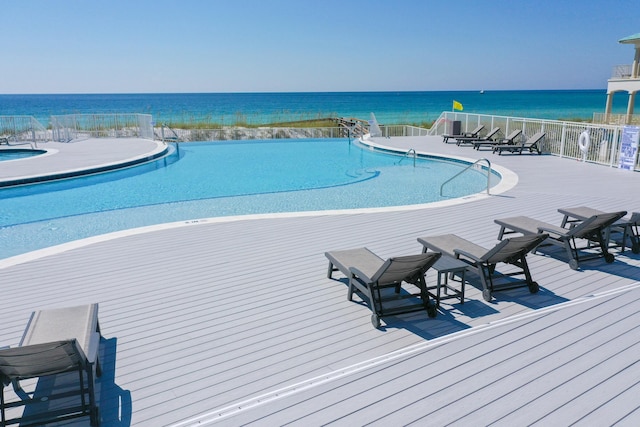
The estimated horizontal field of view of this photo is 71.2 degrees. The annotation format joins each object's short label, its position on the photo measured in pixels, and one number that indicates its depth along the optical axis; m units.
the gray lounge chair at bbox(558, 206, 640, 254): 4.89
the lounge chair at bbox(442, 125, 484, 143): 15.34
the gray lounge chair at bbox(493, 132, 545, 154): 12.62
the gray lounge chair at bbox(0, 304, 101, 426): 2.20
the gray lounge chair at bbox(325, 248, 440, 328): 3.33
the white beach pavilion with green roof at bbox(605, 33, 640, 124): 24.76
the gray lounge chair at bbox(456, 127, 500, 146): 14.41
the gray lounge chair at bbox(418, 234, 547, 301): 3.81
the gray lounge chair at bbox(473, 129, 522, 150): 13.37
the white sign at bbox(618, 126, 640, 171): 9.34
